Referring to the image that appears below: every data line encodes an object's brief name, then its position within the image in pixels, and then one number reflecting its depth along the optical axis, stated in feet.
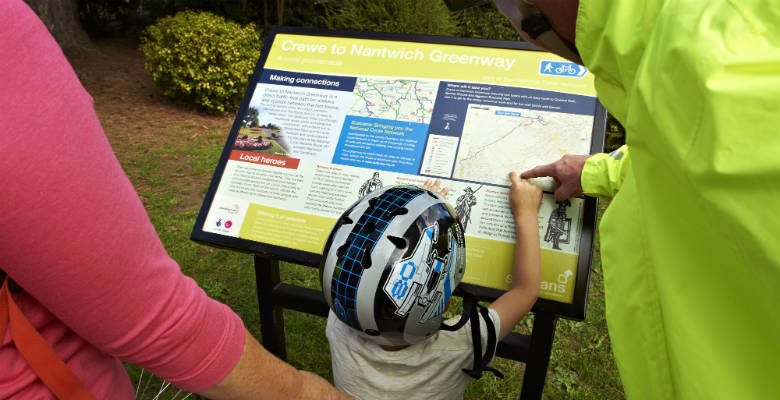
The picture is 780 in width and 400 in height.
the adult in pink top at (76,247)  2.53
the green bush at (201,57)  24.17
